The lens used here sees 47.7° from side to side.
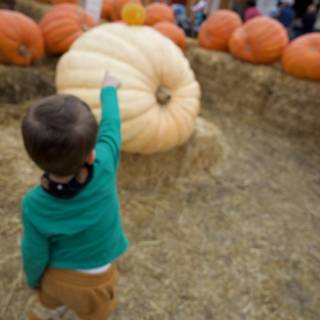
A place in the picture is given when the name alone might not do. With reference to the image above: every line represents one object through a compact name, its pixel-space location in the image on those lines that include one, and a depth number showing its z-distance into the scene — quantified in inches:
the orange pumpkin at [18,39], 126.1
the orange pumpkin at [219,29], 183.3
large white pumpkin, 89.4
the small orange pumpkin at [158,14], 202.2
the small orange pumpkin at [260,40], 164.6
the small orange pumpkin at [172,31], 181.8
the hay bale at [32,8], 196.8
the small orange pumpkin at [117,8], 199.9
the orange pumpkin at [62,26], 143.3
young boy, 36.7
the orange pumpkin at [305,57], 155.4
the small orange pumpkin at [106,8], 203.6
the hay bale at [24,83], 127.8
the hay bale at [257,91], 163.6
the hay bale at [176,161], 103.5
